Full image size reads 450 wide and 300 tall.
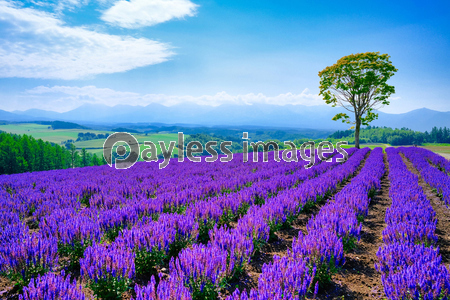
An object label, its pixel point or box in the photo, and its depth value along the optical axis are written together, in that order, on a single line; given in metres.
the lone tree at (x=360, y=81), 25.87
